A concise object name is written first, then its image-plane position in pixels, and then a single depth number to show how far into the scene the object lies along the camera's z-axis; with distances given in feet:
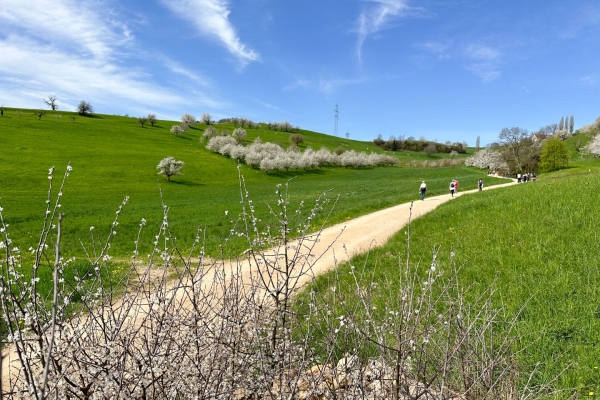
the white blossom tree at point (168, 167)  177.27
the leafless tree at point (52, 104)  322.16
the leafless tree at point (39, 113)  267.41
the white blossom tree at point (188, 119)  375.33
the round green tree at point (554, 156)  181.16
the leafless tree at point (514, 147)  196.65
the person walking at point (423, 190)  87.22
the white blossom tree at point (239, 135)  286.87
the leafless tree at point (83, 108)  323.53
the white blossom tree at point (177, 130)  298.97
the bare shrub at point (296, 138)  328.90
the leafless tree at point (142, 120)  327.57
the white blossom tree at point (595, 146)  190.39
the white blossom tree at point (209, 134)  286.25
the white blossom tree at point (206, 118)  401.70
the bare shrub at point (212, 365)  8.68
